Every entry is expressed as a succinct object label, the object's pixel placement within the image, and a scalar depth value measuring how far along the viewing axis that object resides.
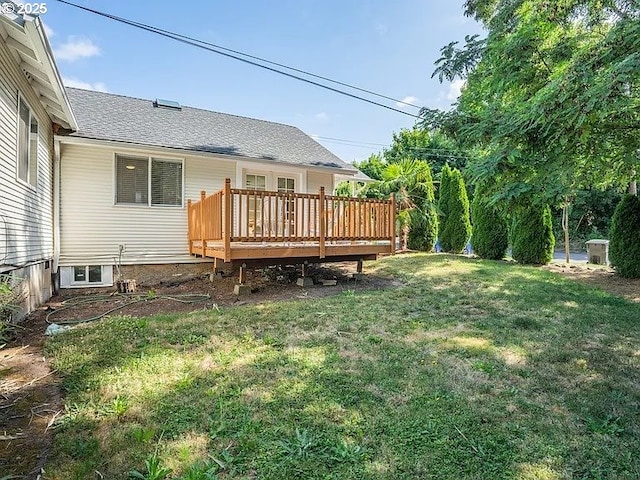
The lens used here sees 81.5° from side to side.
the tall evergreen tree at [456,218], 12.54
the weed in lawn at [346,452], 2.09
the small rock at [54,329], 4.29
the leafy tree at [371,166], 24.55
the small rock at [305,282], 7.29
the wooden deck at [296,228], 6.31
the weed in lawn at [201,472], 1.88
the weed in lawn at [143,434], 2.21
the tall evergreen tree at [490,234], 11.28
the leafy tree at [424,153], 26.86
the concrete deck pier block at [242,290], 6.58
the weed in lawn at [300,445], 2.12
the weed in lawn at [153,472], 1.88
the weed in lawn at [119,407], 2.52
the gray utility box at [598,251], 12.27
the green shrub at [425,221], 12.34
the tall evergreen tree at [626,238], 8.04
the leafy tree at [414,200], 11.79
